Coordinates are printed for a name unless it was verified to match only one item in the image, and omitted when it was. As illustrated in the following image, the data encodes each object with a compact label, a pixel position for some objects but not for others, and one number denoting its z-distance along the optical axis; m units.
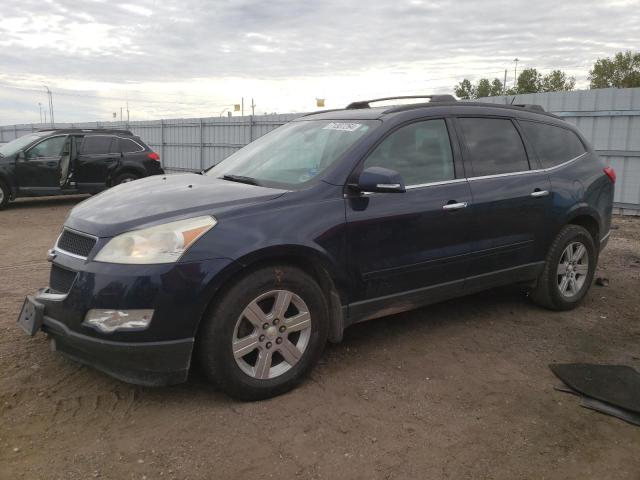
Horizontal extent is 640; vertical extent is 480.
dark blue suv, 3.00
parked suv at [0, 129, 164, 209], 11.82
